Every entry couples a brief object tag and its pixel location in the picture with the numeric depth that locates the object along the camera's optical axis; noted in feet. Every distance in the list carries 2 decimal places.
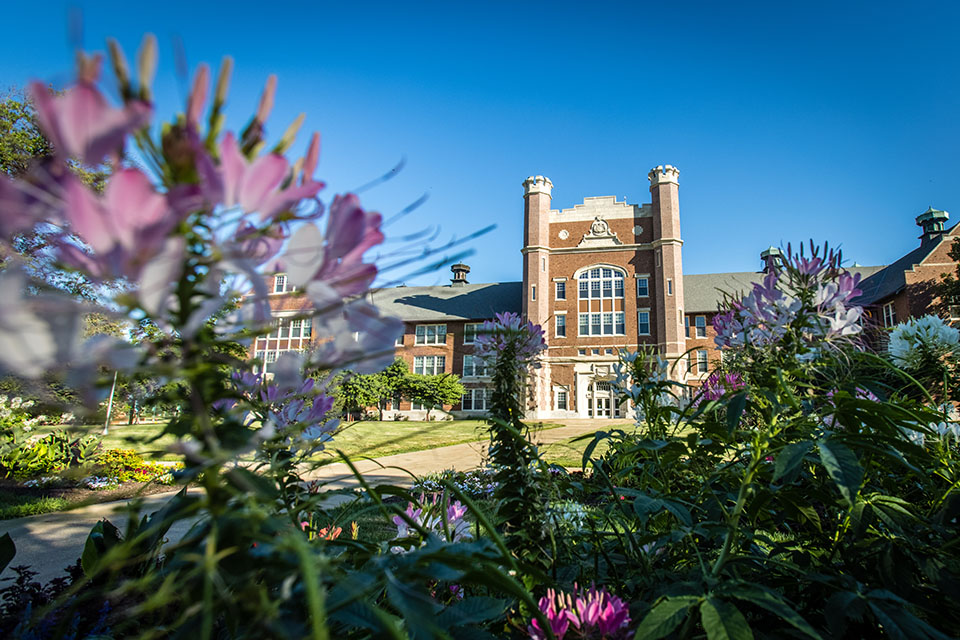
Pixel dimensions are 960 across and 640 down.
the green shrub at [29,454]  20.20
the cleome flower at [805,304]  4.15
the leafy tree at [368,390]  83.04
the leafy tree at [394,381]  89.15
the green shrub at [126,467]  21.31
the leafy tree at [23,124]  31.55
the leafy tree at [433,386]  88.05
